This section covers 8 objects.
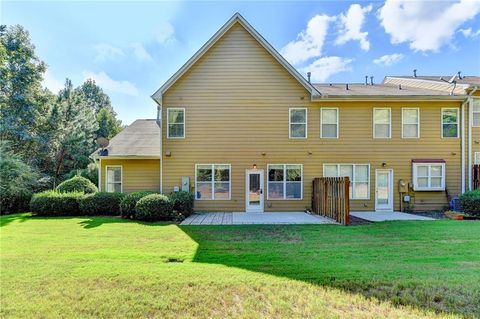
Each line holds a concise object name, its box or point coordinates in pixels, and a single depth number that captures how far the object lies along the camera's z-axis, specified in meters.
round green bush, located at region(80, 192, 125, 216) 12.28
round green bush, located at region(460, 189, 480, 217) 11.33
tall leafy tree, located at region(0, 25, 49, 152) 20.98
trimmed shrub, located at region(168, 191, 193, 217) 11.75
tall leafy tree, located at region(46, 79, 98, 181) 22.94
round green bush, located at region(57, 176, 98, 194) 13.40
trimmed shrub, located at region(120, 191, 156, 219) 11.18
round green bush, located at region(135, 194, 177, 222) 10.57
